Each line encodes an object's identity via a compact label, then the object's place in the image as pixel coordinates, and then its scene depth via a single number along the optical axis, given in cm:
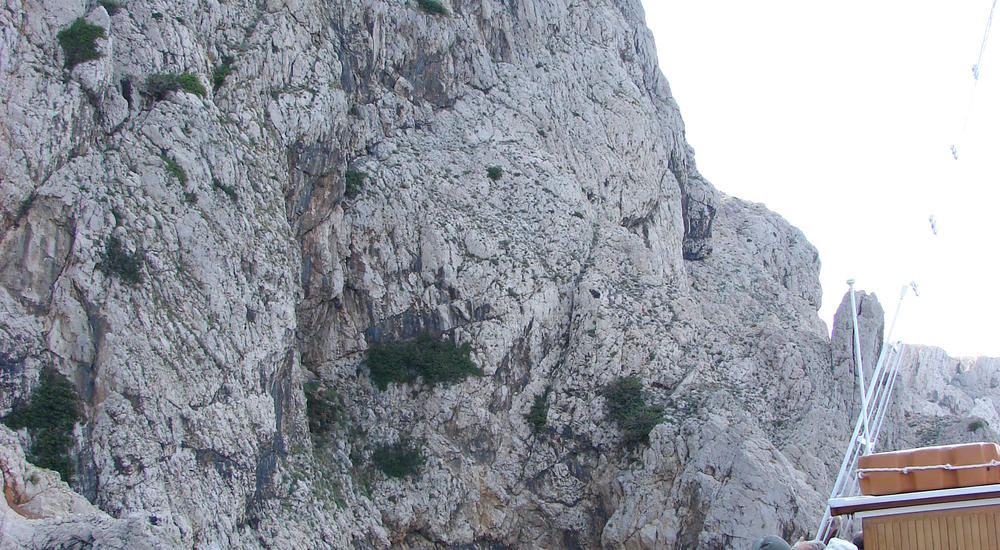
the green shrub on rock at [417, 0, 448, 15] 4131
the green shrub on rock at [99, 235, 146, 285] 2728
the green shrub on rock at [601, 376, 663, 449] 3625
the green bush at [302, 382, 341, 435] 3469
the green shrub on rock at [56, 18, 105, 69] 2812
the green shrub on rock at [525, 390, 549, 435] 3697
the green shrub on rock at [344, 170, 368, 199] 3750
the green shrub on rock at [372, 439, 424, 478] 3484
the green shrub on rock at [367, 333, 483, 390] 3628
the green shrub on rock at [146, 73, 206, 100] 3016
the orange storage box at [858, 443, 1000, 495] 1531
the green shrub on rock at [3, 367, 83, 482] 2461
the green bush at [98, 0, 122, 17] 3014
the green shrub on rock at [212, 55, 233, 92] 3266
